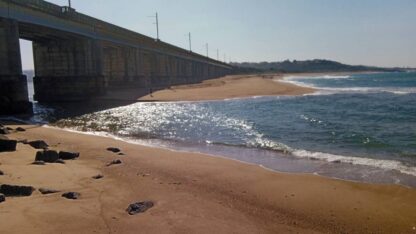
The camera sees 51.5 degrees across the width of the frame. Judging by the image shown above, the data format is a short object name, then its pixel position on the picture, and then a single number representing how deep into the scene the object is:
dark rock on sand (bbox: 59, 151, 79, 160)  14.03
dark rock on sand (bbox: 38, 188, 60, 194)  9.62
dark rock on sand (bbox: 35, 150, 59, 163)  12.92
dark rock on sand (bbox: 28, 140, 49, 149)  16.02
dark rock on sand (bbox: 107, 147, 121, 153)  16.48
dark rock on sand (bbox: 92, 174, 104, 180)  11.48
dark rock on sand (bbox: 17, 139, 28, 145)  16.86
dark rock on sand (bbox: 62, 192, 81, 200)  9.37
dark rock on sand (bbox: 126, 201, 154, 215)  8.70
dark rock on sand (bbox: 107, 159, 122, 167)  13.79
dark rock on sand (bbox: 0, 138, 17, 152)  14.54
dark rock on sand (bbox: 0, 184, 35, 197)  9.22
